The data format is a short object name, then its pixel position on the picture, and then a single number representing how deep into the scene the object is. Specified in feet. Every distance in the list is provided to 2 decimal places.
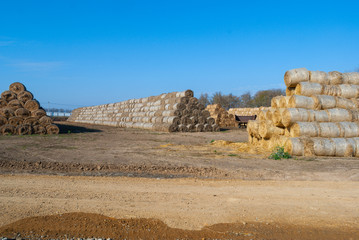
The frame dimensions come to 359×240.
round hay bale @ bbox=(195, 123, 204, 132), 73.00
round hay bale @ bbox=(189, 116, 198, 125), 72.67
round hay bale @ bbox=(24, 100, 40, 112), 53.98
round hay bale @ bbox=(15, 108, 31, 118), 52.24
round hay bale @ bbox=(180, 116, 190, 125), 71.26
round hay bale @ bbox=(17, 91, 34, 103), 55.06
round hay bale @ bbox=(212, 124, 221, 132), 75.15
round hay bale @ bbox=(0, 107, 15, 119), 51.39
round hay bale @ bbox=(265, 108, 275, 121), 35.93
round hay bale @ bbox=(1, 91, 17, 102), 54.49
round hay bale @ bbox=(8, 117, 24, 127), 51.57
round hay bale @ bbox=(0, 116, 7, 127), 51.07
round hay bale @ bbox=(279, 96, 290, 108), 35.35
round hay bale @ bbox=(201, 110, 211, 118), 74.95
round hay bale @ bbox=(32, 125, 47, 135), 52.90
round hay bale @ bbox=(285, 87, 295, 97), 37.28
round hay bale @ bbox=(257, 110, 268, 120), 38.14
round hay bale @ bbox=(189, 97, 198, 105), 74.95
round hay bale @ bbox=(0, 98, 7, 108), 53.72
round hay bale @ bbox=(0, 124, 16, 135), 50.24
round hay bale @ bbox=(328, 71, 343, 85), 36.96
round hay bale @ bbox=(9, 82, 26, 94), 56.65
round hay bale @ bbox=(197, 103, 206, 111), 75.50
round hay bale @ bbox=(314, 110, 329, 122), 33.39
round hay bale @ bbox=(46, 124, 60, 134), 54.29
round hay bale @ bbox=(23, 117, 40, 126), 52.60
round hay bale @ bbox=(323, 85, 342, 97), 35.83
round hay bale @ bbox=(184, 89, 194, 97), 75.59
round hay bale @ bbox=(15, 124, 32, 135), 51.26
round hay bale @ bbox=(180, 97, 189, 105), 73.63
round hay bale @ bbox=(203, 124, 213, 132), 73.94
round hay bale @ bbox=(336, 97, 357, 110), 35.27
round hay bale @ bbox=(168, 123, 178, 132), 68.39
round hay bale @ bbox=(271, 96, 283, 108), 37.02
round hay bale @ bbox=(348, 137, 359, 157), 31.22
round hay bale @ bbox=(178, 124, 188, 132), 70.13
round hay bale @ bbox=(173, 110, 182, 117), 71.26
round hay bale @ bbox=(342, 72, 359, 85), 37.37
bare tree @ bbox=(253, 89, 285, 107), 220.02
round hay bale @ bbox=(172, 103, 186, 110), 72.29
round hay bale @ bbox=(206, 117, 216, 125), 75.15
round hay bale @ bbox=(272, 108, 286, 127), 33.91
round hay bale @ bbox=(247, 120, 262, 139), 38.75
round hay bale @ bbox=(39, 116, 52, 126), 54.10
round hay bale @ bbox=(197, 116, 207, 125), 73.97
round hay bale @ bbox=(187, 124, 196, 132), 71.51
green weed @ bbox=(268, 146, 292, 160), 29.66
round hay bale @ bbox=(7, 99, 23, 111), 53.00
